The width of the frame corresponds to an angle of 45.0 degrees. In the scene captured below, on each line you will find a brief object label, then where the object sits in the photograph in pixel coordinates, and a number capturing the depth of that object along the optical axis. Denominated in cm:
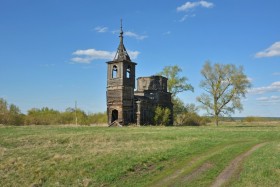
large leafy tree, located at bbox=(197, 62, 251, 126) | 5972
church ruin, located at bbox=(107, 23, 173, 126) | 5175
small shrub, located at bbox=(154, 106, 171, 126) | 5488
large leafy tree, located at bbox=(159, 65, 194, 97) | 7088
